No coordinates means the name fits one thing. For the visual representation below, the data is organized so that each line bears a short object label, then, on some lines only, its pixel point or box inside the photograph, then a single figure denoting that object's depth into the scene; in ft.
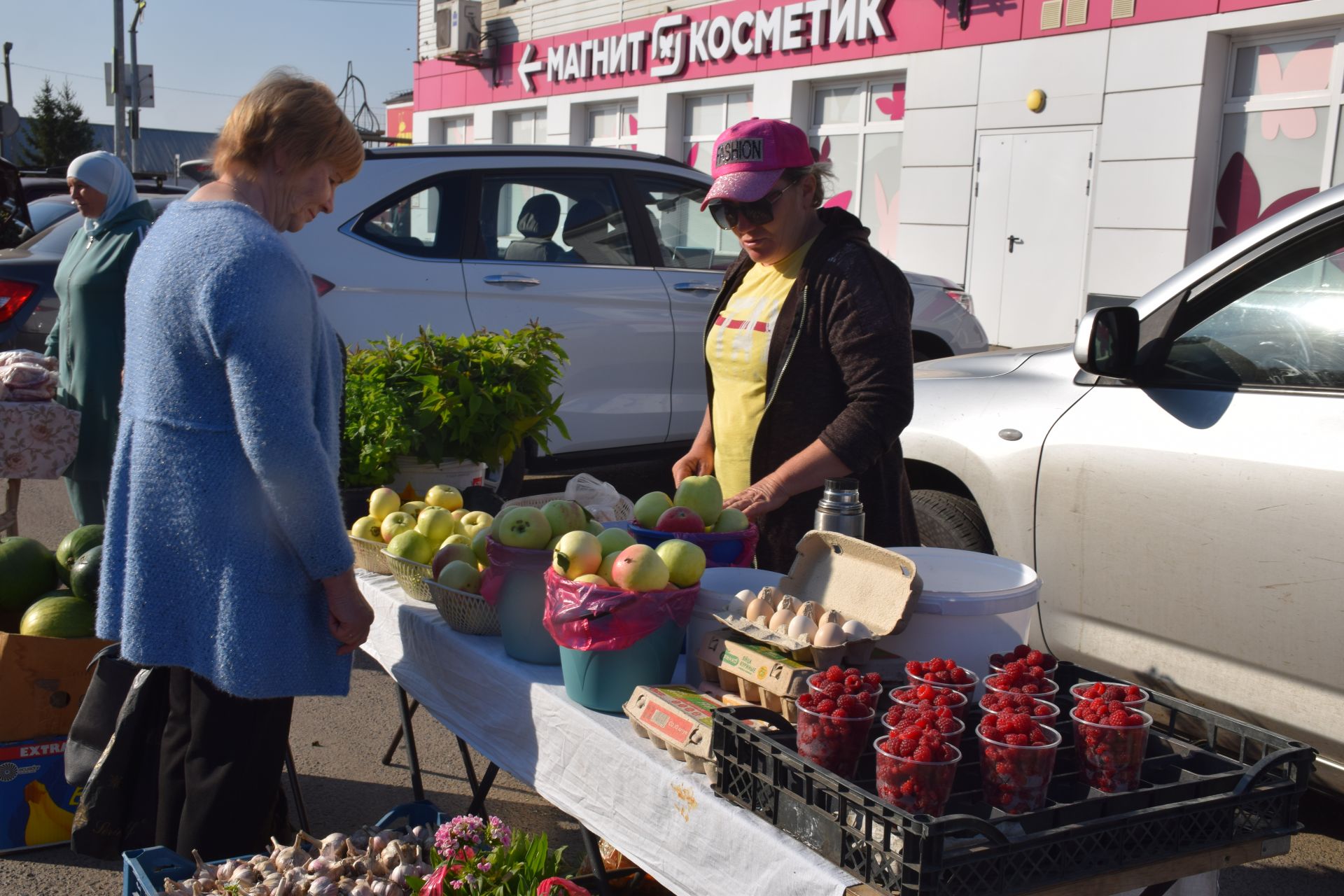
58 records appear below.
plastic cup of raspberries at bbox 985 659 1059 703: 6.21
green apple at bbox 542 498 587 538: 8.37
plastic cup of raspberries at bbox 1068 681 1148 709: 6.06
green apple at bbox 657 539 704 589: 7.33
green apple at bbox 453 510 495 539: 9.77
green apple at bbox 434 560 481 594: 8.52
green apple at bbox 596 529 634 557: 7.66
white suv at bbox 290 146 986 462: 20.45
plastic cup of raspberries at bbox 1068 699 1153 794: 5.64
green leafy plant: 12.28
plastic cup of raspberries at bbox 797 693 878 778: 5.58
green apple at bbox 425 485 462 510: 10.89
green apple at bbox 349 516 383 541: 10.37
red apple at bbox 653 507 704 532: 8.53
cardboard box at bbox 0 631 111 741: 10.75
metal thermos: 8.09
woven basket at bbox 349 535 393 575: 10.01
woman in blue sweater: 6.96
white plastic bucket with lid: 6.93
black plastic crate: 4.98
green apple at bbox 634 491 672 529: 8.77
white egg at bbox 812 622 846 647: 6.44
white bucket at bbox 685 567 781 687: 7.29
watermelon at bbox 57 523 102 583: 12.29
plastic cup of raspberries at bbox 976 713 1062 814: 5.40
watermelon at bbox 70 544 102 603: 11.41
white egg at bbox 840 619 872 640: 6.55
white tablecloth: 5.77
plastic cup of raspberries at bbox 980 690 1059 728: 5.86
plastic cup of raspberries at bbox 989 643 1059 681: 6.51
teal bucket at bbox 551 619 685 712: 7.09
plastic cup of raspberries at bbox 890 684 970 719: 5.97
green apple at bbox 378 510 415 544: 10.02
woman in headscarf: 16.76
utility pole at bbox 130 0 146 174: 92.94
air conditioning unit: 71.00
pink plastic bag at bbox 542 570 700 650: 6.98
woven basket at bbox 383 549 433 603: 9.27
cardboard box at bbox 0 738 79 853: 10.86
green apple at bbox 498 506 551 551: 8.07
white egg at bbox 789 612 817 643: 6.53
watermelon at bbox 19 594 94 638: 11.16
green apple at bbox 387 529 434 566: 9.47
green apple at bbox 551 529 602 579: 7.30
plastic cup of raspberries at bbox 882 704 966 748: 5.57
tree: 134.51
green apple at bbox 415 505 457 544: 9.76
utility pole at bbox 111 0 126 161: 82.23
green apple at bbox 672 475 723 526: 8.68
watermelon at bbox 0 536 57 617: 11.89
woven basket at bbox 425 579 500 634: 8.45
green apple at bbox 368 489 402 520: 10.53
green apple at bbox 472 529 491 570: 9.05
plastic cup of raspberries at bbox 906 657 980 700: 6.25
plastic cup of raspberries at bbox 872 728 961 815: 5.24
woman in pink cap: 9.55
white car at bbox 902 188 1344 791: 10.01
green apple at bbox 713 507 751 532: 8.70
